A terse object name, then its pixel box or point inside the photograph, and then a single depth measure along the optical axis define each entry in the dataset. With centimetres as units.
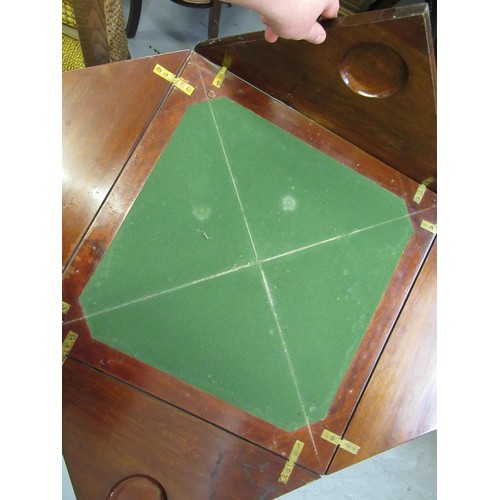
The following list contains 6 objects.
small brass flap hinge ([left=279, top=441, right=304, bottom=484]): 146
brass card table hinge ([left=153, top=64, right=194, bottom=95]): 143
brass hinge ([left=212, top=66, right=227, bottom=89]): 147
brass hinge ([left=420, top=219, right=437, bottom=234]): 156
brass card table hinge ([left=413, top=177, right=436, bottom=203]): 157
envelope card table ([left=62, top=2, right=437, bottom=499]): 138
